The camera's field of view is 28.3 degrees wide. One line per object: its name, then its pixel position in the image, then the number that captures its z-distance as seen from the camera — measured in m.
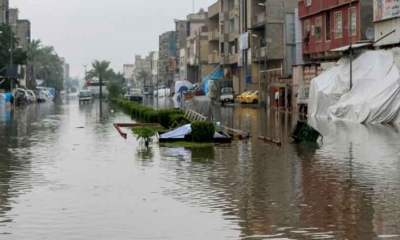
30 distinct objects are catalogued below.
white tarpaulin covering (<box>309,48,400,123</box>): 36.47
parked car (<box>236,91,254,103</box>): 73.18
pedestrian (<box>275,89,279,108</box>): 60.44
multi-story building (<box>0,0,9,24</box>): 107.31
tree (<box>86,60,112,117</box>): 143.50
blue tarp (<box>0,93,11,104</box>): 71.62
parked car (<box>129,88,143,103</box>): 97.84
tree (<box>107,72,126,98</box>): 98.51
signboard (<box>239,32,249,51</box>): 78.69
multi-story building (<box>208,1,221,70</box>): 98.69
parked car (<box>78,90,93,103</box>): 100.73
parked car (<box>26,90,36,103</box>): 97.75
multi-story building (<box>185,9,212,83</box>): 111.56
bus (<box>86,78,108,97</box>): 127.19
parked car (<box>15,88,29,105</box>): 84.38
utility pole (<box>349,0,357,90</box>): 41.34
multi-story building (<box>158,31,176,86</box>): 162.75
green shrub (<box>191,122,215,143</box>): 24.91
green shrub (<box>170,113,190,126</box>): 30.22
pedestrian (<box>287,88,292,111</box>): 60.34
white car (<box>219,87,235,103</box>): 77.00
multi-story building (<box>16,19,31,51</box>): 140.12
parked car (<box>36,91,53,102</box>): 105.68
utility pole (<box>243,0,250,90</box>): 80.71
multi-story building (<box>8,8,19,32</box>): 125.93
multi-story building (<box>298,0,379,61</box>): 47.53
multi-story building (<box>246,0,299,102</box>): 67.06
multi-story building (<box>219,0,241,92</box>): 86.94
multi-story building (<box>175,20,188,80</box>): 150.88
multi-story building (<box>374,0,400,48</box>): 39.53
